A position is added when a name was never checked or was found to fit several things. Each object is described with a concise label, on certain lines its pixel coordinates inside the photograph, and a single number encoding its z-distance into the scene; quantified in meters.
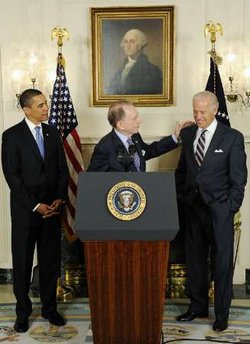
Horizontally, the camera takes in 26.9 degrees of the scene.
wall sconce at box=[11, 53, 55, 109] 4.56
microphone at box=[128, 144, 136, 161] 3.07
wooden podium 2.74
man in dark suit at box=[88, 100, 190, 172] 3.14
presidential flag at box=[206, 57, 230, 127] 4.22
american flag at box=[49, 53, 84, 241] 4.28
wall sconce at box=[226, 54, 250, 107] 4.43
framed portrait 4.50
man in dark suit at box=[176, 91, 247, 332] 3.57
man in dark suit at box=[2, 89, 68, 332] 3.60
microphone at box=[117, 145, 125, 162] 3.04
